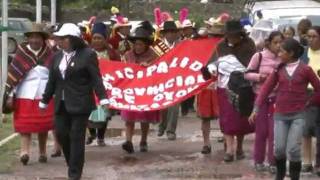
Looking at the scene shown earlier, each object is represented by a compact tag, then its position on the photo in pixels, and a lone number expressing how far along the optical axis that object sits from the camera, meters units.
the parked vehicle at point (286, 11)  17.14
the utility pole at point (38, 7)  17.81
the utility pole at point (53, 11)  21.60
